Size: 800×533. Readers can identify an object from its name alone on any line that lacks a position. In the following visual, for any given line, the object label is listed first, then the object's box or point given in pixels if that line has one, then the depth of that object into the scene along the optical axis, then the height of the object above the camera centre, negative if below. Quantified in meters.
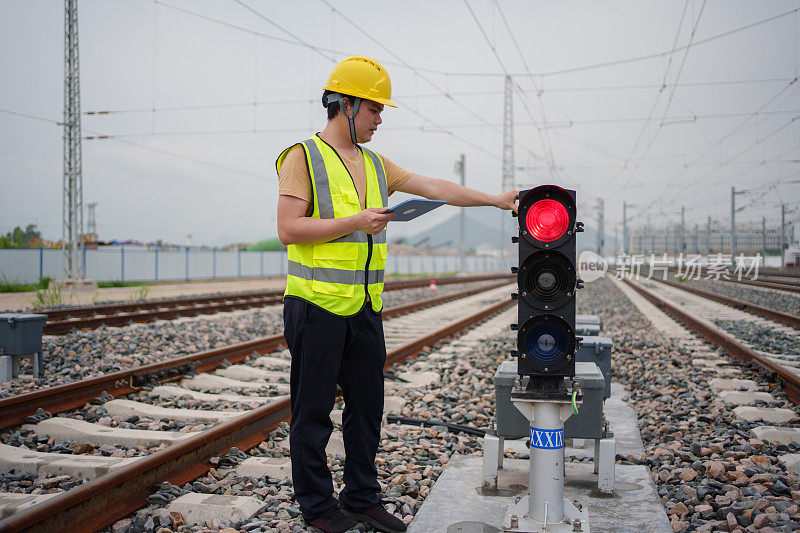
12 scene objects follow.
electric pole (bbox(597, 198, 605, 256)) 69.94 +3.37
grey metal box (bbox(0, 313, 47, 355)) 5.82 -0.70
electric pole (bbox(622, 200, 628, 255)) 70.07 +4.02
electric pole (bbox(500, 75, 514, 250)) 41.56 +8.05
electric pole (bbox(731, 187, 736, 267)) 46.99 +2.46
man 2.67 -0.15
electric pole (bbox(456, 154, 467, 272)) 42.17 +2.67
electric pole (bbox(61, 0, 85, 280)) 18.70 +3.94
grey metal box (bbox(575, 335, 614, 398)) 4.62 -0.68
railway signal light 2.53 -0.10
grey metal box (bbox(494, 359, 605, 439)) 3.30 -0.80
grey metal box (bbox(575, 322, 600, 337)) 5.50 -0.61
